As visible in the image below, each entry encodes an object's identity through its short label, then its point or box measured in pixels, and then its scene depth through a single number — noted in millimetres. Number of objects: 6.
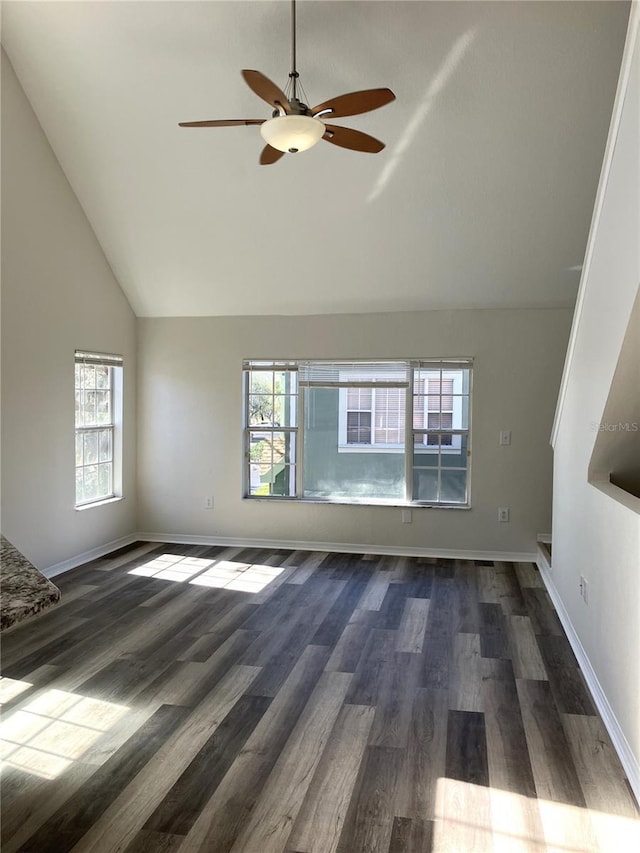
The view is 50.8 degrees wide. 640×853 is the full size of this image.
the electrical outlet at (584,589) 3636
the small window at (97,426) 5797
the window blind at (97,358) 5648
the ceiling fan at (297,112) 3045
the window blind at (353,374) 6195
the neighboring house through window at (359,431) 6117
